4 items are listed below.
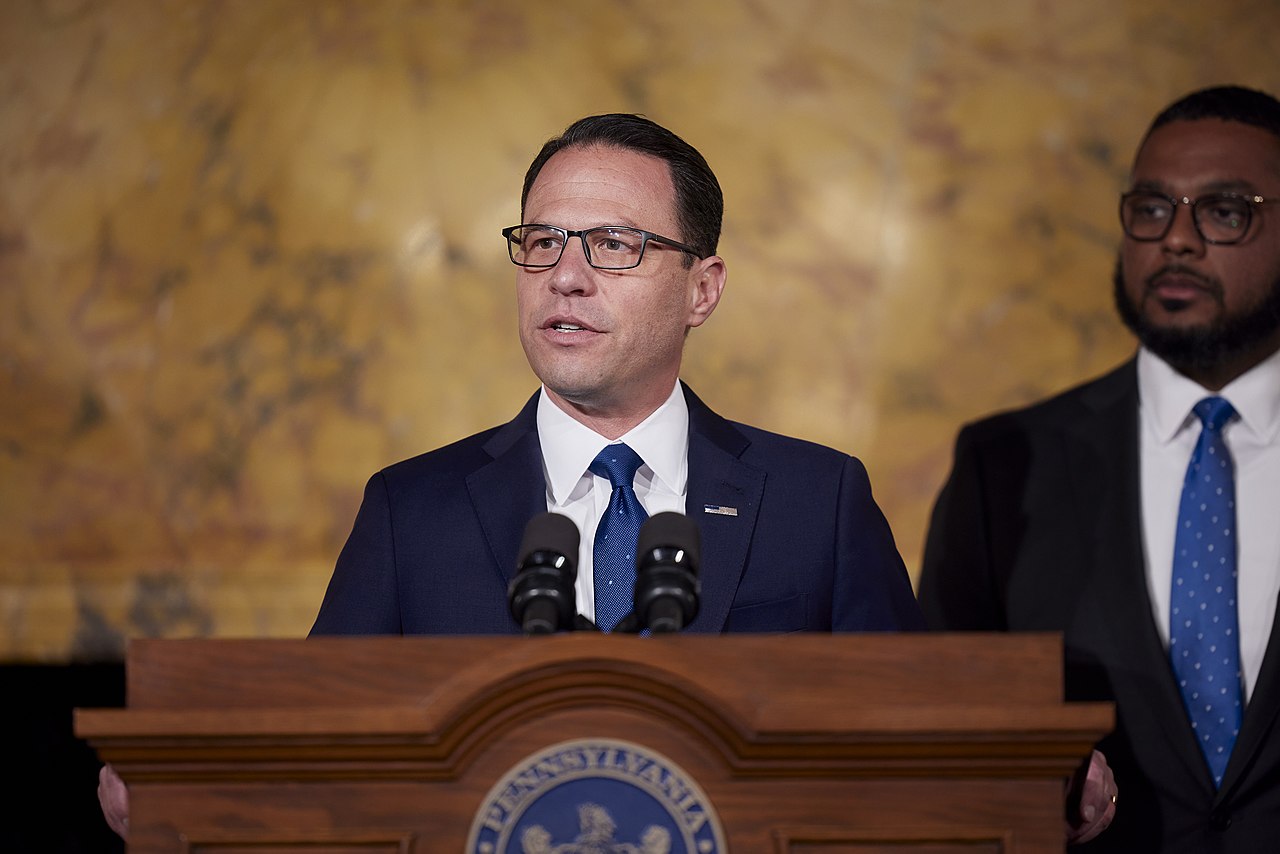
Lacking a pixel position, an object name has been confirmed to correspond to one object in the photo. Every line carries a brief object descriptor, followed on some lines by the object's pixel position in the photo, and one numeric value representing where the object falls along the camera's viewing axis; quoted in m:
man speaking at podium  6.34
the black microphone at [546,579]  5.95
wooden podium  5.89
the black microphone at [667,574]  5.94
